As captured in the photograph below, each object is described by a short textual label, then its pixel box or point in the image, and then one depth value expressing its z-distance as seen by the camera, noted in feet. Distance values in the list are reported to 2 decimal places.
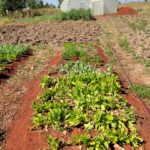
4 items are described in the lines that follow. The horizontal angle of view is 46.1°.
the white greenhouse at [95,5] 61.38
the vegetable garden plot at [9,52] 20.49
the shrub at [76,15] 50.80
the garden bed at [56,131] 10.11
